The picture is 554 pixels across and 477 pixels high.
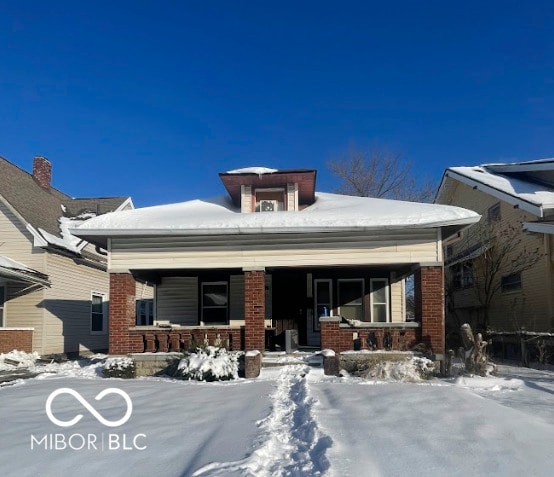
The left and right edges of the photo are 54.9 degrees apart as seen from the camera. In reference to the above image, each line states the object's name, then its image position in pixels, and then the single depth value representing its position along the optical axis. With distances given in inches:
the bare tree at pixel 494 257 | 709.3
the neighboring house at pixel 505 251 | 653.9
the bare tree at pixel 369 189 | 1406.3
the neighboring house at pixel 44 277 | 679.7
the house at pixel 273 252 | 496.4
